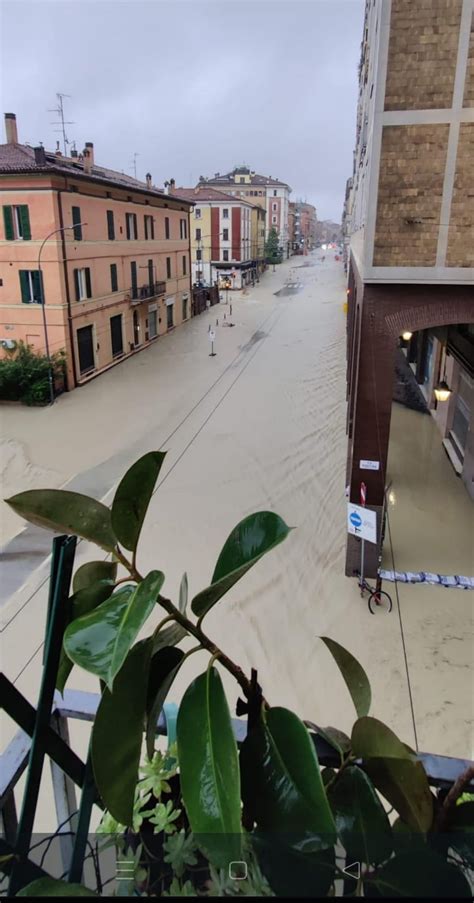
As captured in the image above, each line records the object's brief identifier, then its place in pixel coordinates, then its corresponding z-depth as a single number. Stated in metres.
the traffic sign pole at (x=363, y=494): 8.90
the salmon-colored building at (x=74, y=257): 19.45
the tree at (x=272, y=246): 75.19
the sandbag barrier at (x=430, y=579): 9.08
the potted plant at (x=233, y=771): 0.90
